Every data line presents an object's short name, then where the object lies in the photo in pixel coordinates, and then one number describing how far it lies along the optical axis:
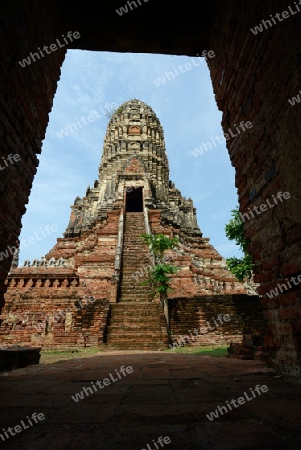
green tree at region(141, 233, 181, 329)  9.40
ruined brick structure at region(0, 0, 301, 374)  2.33
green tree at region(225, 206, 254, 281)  12.05
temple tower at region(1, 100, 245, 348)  8.76
